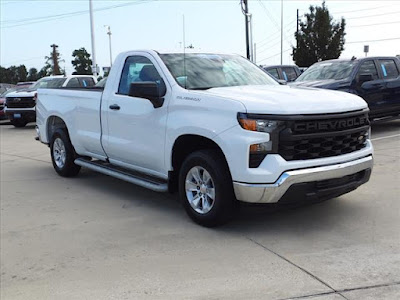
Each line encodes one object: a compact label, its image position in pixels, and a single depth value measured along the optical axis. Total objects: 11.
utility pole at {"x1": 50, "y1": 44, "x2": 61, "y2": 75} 83.29
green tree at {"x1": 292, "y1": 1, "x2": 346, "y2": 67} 42.19
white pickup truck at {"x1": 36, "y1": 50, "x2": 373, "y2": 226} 4.39
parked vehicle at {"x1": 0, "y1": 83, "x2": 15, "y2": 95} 25.89
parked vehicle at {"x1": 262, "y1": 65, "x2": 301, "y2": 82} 16.70
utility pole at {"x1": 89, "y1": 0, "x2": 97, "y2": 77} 30.77
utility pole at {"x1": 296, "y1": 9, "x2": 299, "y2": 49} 43.53
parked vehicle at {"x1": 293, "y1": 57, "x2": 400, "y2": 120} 10.33
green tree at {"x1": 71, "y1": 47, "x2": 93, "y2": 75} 70.34
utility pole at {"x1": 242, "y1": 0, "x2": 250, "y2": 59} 25.98
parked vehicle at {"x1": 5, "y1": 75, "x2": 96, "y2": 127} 16.61
